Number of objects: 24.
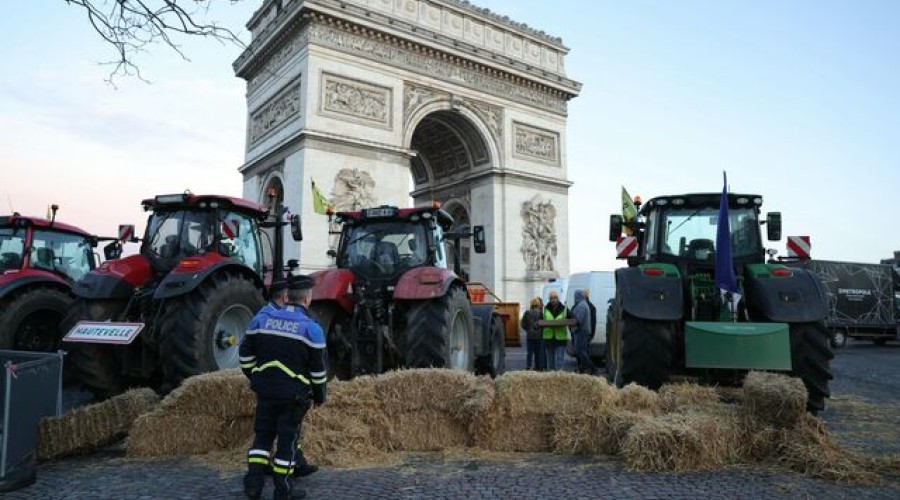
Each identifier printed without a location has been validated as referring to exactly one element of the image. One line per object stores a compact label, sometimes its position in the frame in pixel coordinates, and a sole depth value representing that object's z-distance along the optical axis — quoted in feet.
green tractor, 16.92
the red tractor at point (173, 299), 17.37
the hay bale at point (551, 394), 14.73
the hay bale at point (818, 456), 11.69
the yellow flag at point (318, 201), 52.72
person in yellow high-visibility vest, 29.50
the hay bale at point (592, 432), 13.96
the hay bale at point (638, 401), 14.80
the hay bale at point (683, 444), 12.54
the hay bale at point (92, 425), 13.71
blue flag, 17.16
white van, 38.42
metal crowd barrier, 11.90
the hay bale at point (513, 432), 14.75
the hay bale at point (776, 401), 12.78
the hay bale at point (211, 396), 14.46
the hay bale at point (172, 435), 14.32
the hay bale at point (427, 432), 14.99
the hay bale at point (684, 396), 15.33
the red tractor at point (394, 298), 18.94
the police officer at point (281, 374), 11.45
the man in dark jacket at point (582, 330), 30.40
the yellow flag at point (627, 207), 36.04
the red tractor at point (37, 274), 22.72
